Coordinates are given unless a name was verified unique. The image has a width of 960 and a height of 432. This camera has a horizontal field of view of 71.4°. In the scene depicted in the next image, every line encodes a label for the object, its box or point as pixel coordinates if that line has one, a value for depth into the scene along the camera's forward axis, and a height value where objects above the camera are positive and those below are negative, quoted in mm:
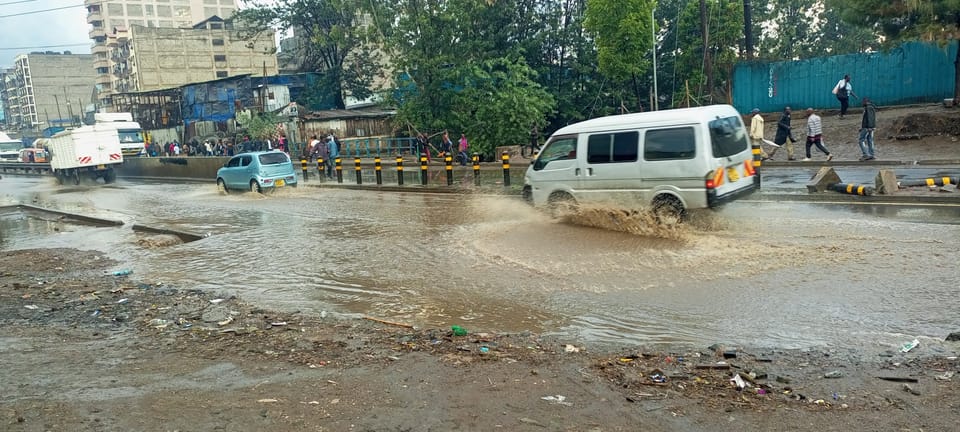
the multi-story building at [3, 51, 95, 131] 107625 +14595
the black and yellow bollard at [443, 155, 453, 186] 19078 -572
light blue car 20984 -426
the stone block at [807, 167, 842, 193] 13109 -1265
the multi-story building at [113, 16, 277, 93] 71312 +11936
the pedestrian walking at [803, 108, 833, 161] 18031 -406
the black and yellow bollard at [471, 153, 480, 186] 18820 -790
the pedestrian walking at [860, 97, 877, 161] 17125 -462
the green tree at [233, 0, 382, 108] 41906 +7021
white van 9852 -497
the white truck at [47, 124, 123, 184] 31000 +851
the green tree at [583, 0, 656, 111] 25750 +3799
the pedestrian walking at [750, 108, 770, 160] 19703 -217
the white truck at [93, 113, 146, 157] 39781 +2228
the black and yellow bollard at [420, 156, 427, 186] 19662 -712
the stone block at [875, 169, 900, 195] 12258 -1311
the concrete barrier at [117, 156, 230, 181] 29922 -80
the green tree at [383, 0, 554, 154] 25922 +2688
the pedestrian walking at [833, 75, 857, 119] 23984 +843
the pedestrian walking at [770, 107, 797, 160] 19250 -419
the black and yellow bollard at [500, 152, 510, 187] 17609 -760
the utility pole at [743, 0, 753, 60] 28148 +3982
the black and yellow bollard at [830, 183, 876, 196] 12383 -1411
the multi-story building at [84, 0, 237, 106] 94312 +22577
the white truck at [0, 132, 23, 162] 47750 +2021
